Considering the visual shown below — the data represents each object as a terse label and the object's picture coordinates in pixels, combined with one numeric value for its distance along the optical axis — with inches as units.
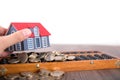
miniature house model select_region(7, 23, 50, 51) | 22.8
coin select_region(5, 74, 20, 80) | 21.9
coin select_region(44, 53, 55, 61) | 25.5
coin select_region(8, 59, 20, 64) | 24.2
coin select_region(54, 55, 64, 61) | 25.6
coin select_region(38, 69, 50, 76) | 23.1
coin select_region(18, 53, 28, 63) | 24.6
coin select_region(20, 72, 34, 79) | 22.4
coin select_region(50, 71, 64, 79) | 22.7
